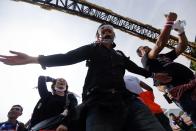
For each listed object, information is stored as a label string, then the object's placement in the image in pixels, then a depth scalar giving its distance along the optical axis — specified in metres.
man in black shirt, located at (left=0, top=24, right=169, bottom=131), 1.02
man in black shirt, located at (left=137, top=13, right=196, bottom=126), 1.53
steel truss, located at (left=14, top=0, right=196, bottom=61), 8.32
